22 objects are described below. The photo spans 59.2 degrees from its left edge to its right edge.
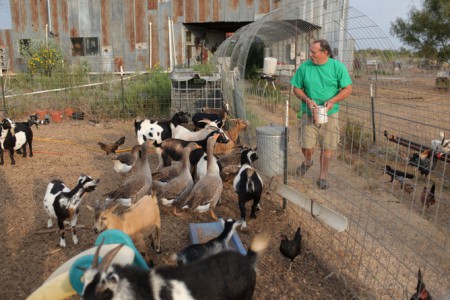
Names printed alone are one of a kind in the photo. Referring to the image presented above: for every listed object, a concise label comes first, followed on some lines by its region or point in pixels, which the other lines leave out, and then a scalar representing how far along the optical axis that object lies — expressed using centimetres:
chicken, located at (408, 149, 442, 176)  645
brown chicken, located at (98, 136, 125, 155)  823
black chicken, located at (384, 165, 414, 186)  624
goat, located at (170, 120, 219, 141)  817
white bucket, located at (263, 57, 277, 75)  1650
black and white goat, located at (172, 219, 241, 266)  387
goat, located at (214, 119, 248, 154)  796
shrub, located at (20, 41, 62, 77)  1627
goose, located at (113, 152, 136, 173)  689
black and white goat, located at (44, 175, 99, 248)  450
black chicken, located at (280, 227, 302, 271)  413
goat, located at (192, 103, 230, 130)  913
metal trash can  638
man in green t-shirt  569
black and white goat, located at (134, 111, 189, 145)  854
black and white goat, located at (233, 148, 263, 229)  517
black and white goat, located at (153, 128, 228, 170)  701
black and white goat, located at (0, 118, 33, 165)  777
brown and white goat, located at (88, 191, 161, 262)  413
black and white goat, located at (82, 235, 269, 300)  229
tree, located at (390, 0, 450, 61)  2167
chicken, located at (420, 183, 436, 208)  553
